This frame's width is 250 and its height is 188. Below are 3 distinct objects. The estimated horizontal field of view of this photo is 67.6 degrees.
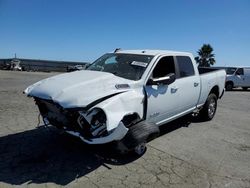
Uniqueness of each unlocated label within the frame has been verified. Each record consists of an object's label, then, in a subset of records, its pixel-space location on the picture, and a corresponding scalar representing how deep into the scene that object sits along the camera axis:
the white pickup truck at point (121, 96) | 2.85
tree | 38.83
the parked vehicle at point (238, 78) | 14.98
